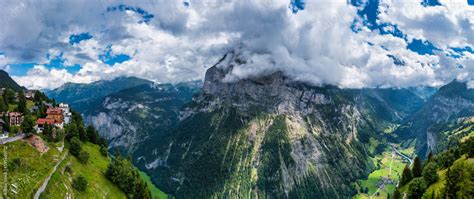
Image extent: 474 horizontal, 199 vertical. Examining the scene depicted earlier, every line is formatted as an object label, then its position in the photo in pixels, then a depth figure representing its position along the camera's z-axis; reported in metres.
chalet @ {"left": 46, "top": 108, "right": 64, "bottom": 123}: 144.50
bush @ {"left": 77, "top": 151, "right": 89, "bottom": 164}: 133.38
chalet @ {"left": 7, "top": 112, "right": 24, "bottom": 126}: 125.12
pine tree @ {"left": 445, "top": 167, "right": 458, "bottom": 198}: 92.50
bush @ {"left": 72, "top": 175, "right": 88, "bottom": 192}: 114.24
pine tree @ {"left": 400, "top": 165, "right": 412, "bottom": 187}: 150.38
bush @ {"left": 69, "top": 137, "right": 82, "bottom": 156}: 132.38
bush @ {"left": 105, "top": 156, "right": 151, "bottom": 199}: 142.62
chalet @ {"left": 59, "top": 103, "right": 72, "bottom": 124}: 161.00
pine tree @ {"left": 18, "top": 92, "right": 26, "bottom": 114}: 138.88
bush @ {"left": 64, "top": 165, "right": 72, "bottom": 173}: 117.45
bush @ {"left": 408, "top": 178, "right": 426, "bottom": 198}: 122.46
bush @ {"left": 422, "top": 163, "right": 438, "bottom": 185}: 123.76
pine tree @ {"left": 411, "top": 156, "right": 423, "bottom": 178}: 147.50
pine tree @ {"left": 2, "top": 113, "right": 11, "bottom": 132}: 115.94
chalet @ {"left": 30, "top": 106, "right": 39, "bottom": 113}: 150.00
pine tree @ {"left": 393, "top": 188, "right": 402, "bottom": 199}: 129.27
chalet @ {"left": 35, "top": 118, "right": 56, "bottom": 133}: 128.80
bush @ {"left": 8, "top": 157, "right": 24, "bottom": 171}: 94.94
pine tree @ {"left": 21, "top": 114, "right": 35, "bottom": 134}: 113.94
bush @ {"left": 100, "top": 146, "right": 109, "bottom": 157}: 164.18
